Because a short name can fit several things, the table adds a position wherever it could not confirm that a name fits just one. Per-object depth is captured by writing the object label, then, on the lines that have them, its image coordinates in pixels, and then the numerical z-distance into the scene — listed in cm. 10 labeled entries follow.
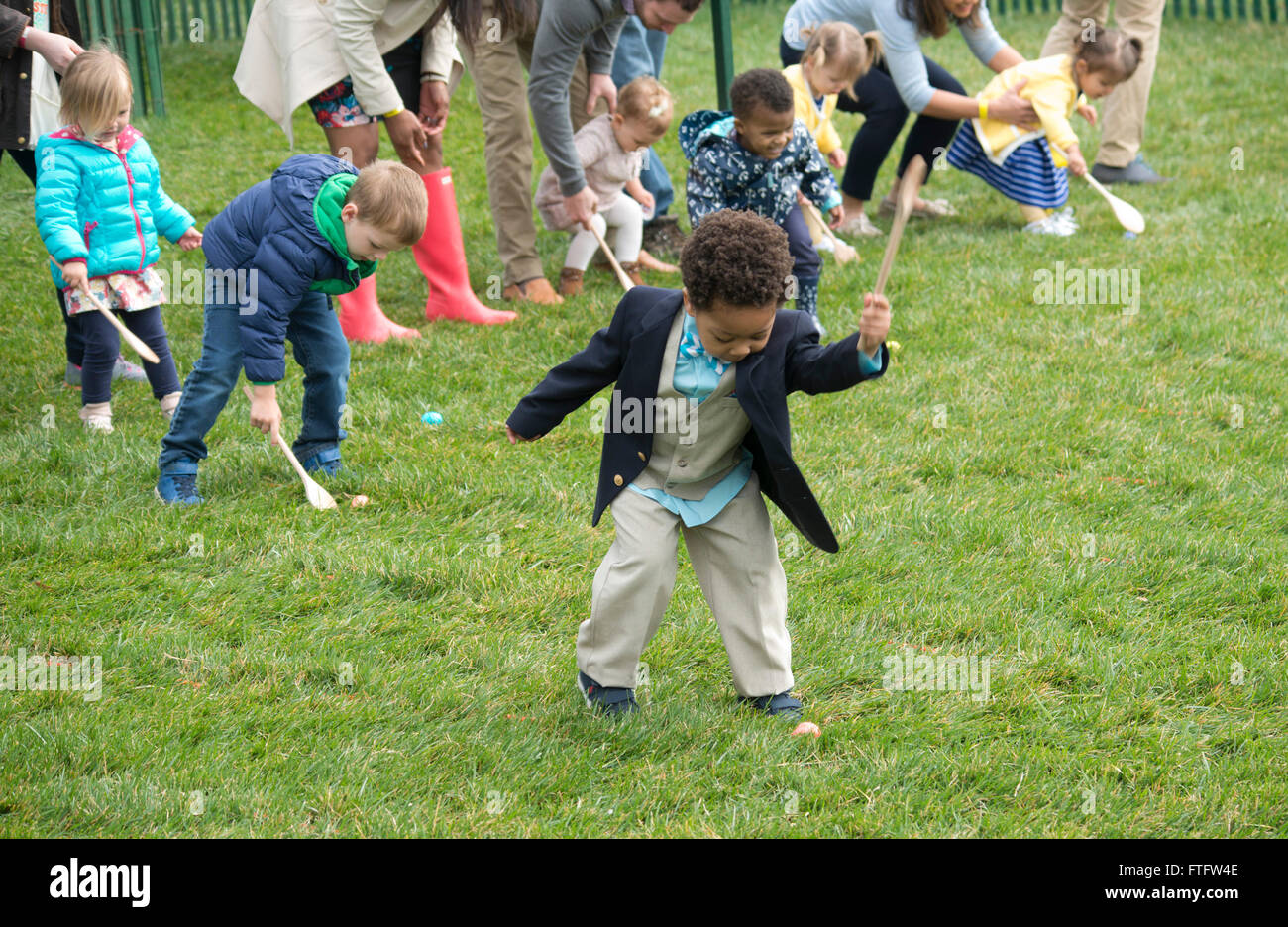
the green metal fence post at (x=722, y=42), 1625
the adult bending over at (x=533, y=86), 1109
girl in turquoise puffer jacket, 941
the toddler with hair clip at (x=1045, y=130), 1446
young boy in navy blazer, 577
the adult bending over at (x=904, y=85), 1356
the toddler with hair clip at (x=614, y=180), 1281
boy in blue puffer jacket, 786
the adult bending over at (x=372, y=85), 1082
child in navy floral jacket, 1090
